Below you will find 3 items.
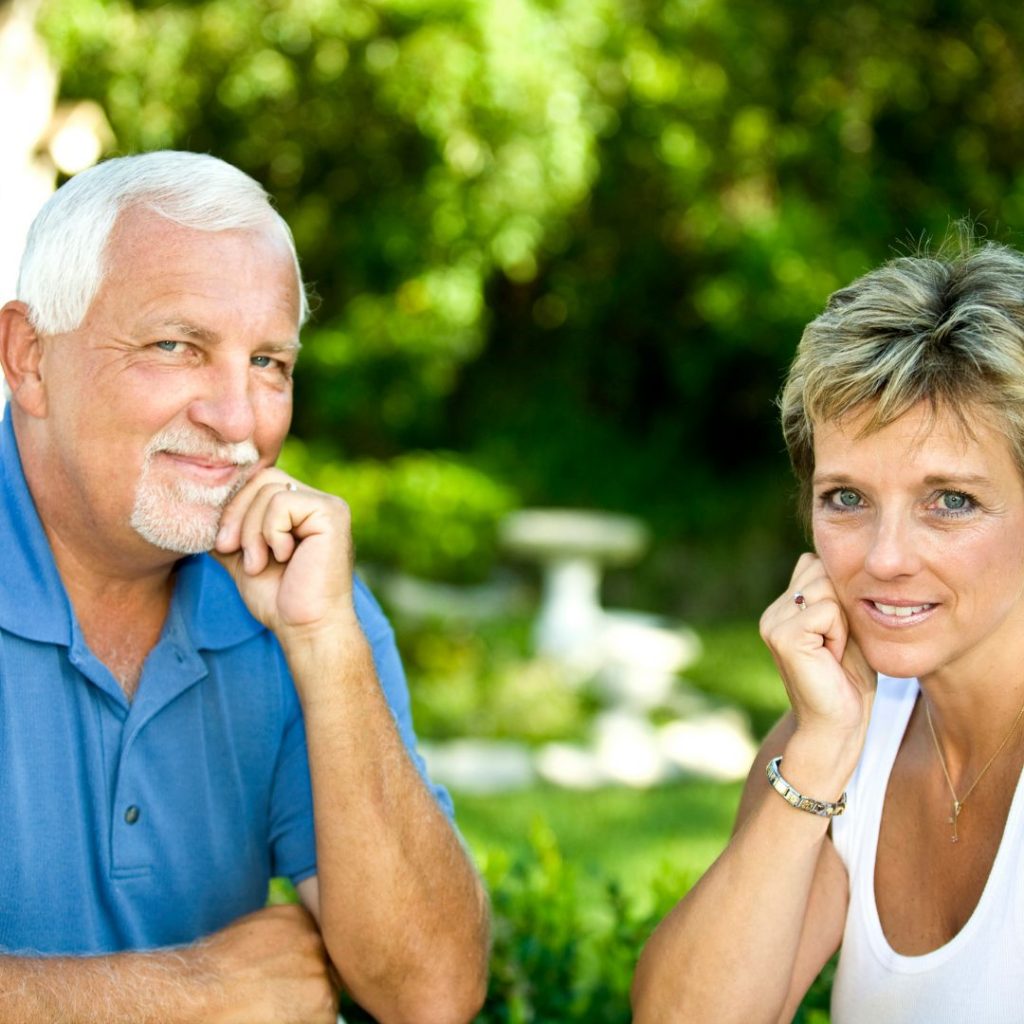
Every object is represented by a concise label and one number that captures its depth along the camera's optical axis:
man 2.31
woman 2.14
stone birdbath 10.01
